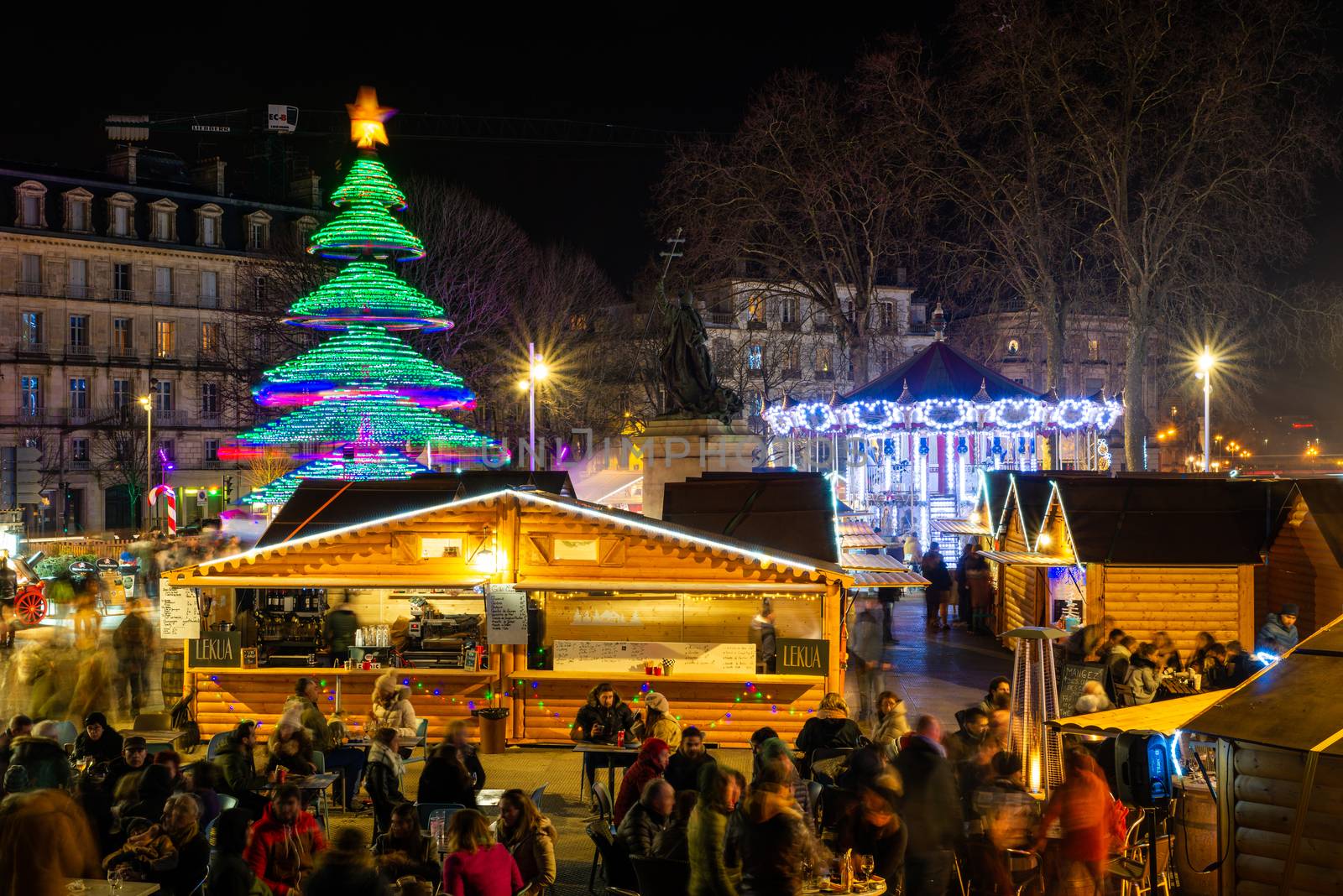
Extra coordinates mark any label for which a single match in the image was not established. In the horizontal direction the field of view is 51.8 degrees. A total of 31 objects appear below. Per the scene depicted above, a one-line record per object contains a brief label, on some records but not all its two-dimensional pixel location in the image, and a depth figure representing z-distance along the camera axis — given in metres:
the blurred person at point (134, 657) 16.27
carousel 29.05
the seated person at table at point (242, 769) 9.55
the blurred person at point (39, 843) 6.99
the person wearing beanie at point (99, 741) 10.62
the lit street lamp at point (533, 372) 28.72
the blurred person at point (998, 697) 11.33
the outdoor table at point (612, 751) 11.64
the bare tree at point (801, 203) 32.41
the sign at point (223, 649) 14.77
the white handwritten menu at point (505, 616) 14.46
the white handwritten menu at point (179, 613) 14.65
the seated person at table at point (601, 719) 11.98
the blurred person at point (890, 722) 10.74
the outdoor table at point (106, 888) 7.42
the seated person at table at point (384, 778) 10.05
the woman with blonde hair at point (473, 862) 7.27
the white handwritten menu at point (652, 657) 14.61
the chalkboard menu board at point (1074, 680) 13.97
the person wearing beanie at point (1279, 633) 15.19
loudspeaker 9.12
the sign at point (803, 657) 14.35
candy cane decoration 31.85
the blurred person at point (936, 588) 23.25
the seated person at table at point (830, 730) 10.92
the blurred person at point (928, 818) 8.16
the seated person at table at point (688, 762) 9.38
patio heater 11.18
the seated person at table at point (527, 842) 7.87
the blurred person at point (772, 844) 6.97
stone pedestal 23.20
